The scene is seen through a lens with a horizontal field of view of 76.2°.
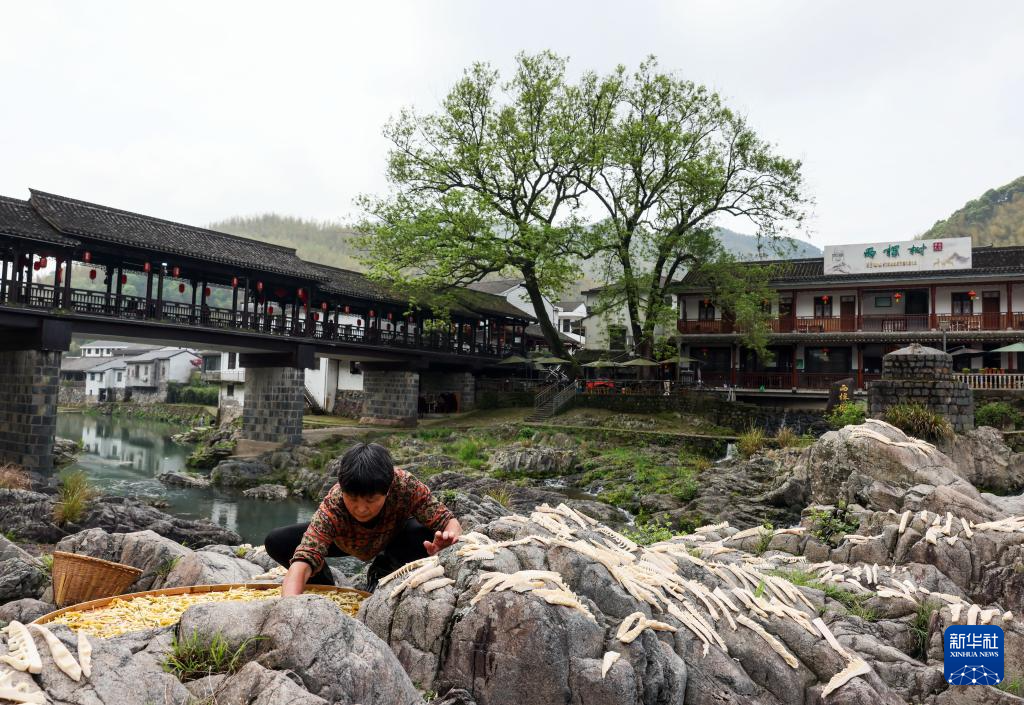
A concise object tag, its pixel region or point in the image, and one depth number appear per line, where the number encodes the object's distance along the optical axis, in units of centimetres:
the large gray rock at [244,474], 2406
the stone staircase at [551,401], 3042
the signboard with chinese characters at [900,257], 2950
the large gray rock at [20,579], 719
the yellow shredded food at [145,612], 354
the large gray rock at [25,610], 567
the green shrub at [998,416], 2198
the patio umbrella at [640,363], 2929
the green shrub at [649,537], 929
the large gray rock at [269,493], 2239
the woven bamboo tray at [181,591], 381
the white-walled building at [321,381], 4072
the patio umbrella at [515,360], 3740
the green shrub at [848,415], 1891
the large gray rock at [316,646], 288
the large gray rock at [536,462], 2278
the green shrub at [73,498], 1319
